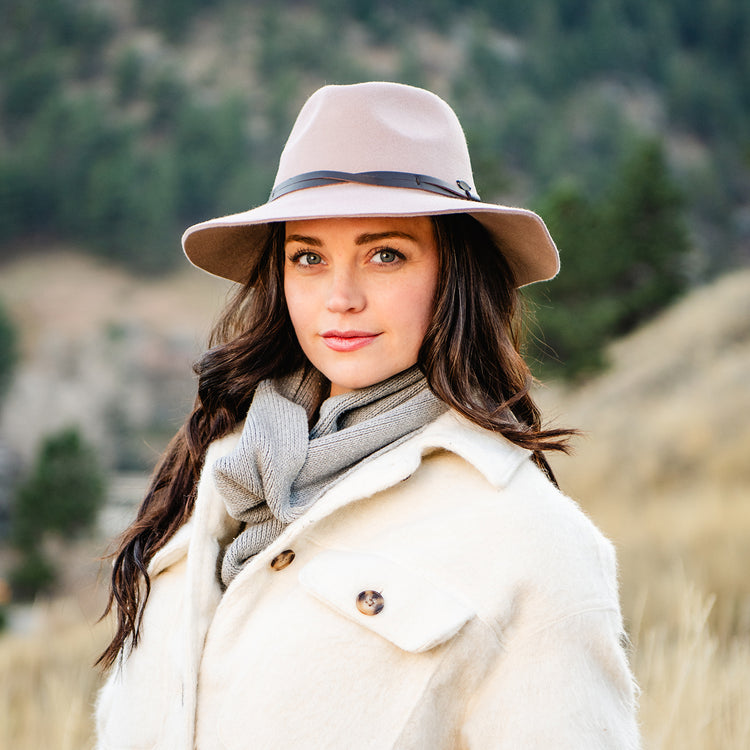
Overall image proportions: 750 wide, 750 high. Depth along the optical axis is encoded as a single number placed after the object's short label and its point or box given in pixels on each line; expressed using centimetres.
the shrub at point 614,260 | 1950
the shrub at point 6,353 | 4159
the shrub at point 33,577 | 2228
